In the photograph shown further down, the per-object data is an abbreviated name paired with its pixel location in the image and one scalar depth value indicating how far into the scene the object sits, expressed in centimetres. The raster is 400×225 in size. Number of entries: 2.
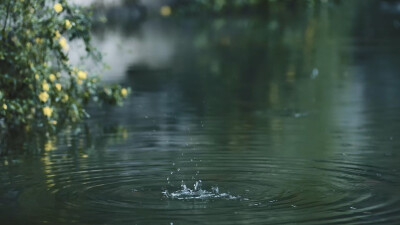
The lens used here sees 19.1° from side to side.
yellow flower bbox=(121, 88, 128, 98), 1443
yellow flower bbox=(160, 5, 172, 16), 5050
